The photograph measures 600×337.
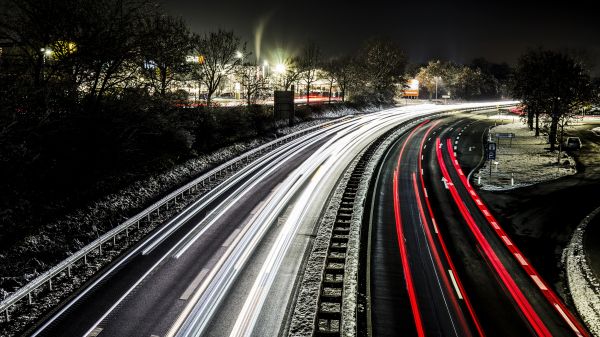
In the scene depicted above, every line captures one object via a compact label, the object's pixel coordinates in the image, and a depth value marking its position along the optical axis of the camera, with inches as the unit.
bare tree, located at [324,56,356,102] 3102.9
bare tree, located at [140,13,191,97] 1251.3
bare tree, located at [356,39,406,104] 3218.5
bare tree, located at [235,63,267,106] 1920.5
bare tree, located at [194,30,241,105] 1784.0
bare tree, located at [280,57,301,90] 2586.1
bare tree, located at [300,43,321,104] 2783.0
